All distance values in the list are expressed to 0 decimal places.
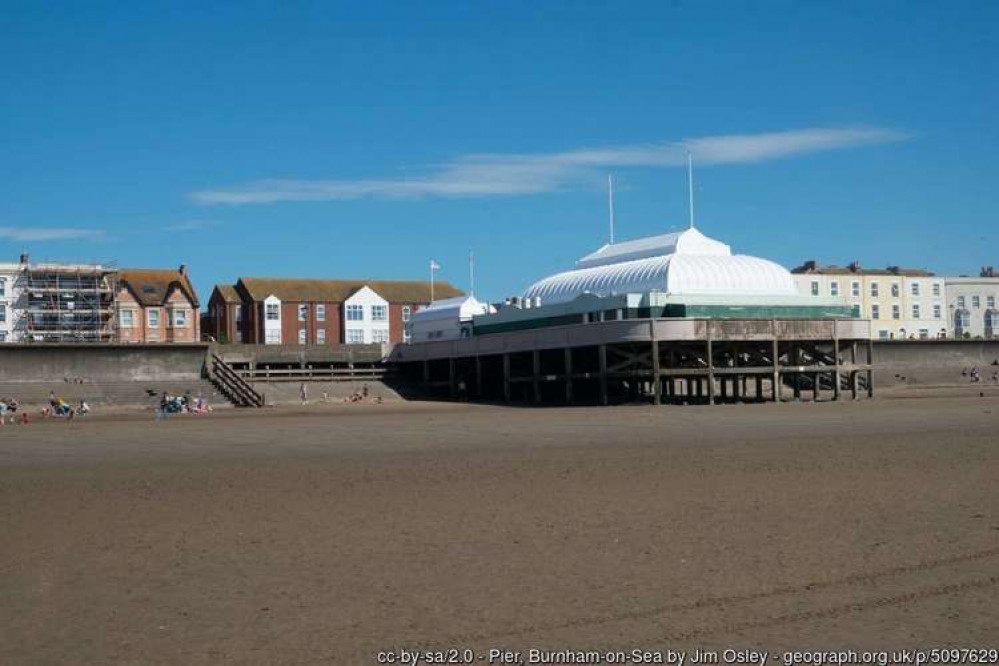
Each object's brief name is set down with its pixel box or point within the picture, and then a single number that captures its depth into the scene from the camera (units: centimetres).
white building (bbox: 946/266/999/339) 10862
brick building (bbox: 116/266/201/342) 8962
